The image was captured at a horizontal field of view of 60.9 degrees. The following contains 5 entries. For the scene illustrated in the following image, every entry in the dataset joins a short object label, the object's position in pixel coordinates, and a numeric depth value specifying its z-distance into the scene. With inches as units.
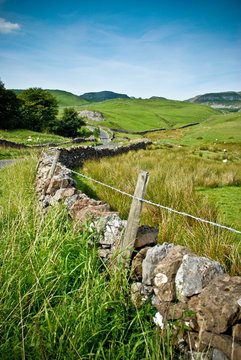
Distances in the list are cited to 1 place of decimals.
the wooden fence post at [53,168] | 204.4
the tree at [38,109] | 1251.8
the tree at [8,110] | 1059.9
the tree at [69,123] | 1445.6
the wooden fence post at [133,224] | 84.8
